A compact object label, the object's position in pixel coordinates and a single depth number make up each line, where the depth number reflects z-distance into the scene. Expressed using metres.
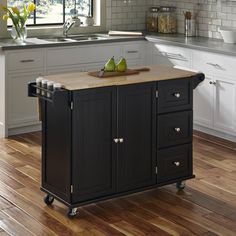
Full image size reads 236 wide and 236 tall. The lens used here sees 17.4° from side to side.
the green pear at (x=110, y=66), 5.85
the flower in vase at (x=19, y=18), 8.07
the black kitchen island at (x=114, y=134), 5.36
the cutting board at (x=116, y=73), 5.73
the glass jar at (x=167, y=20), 9.28
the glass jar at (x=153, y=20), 9.48
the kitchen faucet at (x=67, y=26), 8.80
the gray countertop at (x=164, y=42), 7.71
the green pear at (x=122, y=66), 5.89
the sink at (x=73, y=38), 8.62
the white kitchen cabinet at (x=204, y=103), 7.94
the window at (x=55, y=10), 8.84
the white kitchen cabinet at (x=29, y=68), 7.79
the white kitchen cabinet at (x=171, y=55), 8.25
